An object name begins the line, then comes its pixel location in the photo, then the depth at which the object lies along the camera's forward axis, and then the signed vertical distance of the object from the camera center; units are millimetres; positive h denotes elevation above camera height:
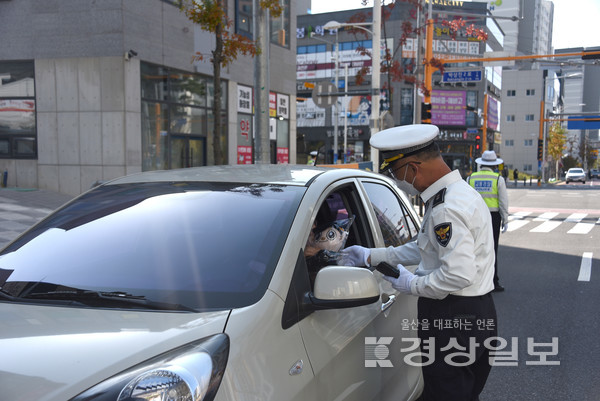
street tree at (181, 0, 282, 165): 11250 +2509
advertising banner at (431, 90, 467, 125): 68750 +5349
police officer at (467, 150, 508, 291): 7692 -598
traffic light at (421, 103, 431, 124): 16891 +1154
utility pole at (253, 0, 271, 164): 10836 +1233
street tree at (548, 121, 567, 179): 72212 +785
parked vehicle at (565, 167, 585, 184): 53969 -2804
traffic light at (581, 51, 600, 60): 17845 +3165
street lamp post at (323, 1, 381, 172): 16203 +2584
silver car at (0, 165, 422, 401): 1589 -582
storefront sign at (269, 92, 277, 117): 23223 +1911
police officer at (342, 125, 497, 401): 2377 -556
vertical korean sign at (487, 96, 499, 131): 77019 +5265
